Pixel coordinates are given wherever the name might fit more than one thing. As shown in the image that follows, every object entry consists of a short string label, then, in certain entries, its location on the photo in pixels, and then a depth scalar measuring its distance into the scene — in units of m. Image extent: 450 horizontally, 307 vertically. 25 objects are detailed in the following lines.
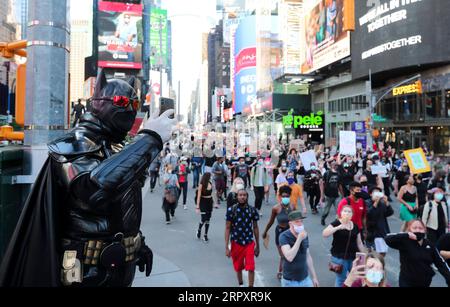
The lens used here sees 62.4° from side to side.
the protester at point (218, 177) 13.86
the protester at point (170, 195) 10.76
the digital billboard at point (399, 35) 31.86
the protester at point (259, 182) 11.77
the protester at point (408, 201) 7.85
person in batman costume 1.93
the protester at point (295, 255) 4.66
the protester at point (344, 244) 5.16
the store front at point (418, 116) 32.03
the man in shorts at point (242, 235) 5.92
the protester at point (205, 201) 9.04
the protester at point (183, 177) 13.52
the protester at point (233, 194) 7.44
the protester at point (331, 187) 10.46
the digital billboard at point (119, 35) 72.12
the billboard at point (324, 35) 42.31
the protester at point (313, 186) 12.14
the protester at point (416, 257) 4.51
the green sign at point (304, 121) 44.16
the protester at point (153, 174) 16.44
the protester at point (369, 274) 3.64
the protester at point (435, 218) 6.72
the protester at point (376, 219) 7.03
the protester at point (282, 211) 6.11
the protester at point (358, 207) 6.98
